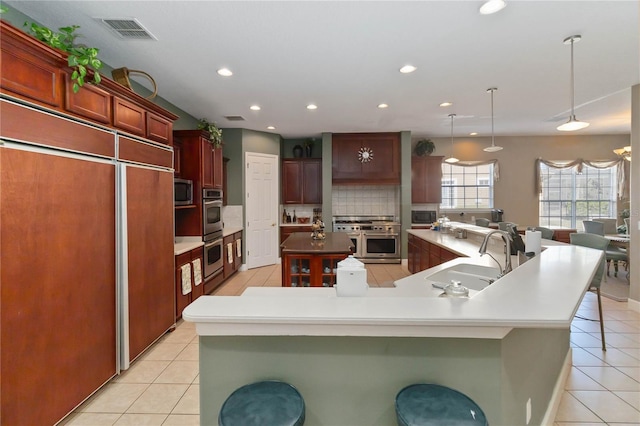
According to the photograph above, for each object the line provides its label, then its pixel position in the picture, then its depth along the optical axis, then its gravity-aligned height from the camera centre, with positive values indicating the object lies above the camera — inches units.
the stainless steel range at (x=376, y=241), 246.7 -26.9
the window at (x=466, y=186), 281.0 +20.5
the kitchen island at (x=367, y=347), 44.0 -22.3
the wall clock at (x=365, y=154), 249.8 +45.0
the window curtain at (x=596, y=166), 267.4 +37.5
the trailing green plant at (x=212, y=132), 170.4 +44.5
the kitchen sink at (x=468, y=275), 92.5 -21.2
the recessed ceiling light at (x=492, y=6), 79.1 +54.2
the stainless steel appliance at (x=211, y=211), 161.9 -1.3
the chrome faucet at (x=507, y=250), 74.9 -10.6
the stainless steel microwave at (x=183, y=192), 142.2 +8.3
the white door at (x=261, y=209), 233.8 -0.4
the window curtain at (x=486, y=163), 272.4 +40.2
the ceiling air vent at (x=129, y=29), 89.3 +56.0
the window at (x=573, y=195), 276.5 +11.6
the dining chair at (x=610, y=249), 179.9 -27.1
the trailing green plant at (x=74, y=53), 67.9 +37.1
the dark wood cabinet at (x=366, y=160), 248.2 +41.3
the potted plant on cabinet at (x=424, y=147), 260.6 +53.0
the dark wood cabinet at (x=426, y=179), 261.1 +25.3
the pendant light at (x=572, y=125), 110.0 +30.4
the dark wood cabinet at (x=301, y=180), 264.4 +25.1
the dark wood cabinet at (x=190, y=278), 128.2 -31.9
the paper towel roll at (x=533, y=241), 95.2 -10.6
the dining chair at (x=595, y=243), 107.2 -15.9
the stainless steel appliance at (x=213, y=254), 160.6 -25.8
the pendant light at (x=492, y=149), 176.2 +34.7
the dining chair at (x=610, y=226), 223.1 -13.9
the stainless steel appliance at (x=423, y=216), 265.1 -7.1
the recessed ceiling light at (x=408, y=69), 121.4 +57.4
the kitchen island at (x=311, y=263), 135.3 -25.5
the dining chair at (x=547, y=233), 189.2 -16.0
